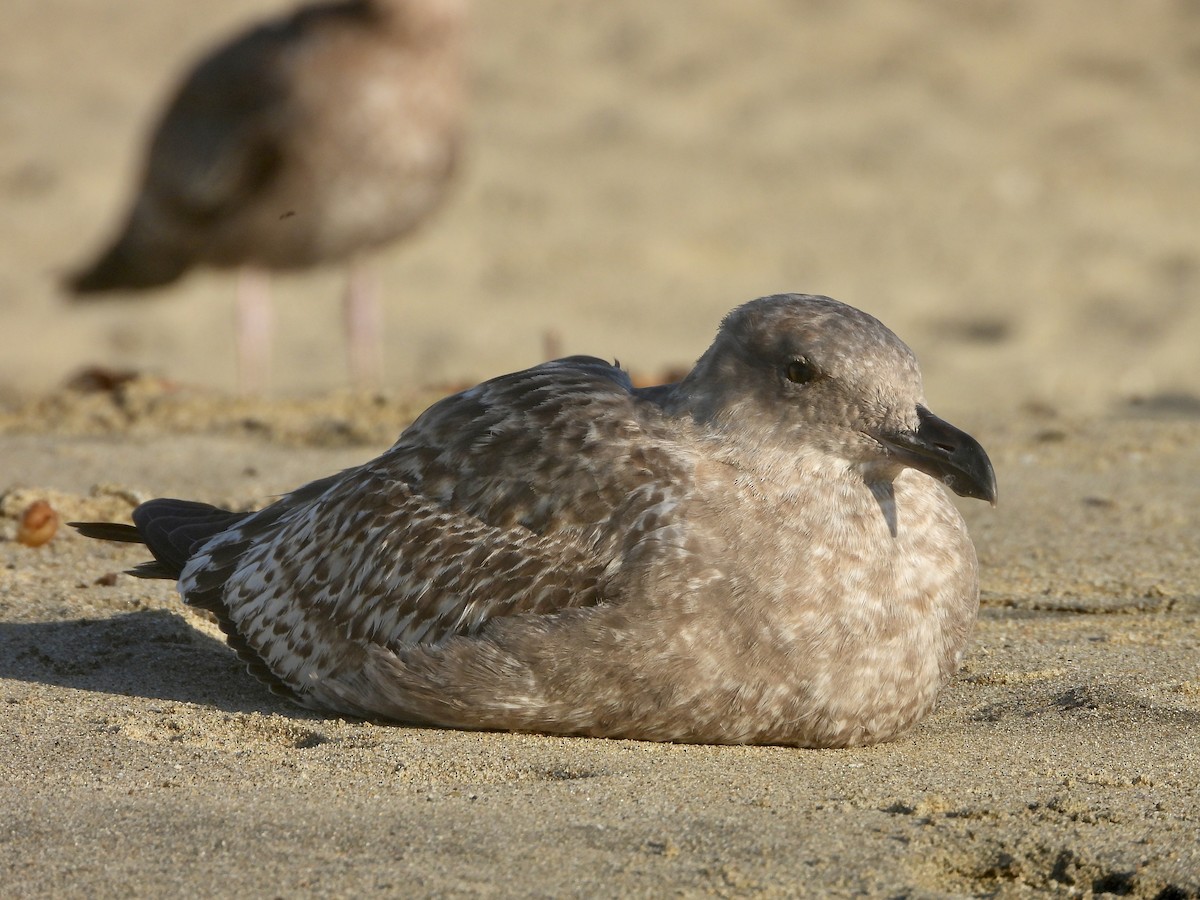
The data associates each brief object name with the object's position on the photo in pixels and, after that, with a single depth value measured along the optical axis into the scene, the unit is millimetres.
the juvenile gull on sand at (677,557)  7309
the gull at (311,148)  20187
